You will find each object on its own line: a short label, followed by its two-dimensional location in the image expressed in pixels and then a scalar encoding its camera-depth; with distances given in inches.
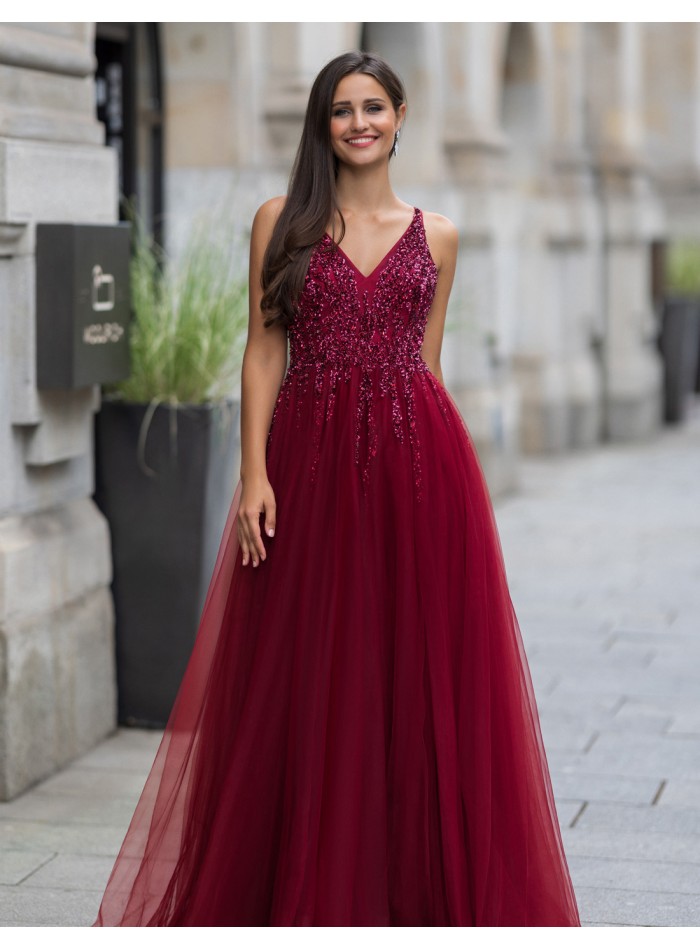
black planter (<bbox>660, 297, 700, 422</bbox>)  650.2
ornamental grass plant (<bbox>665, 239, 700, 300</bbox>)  722.2
